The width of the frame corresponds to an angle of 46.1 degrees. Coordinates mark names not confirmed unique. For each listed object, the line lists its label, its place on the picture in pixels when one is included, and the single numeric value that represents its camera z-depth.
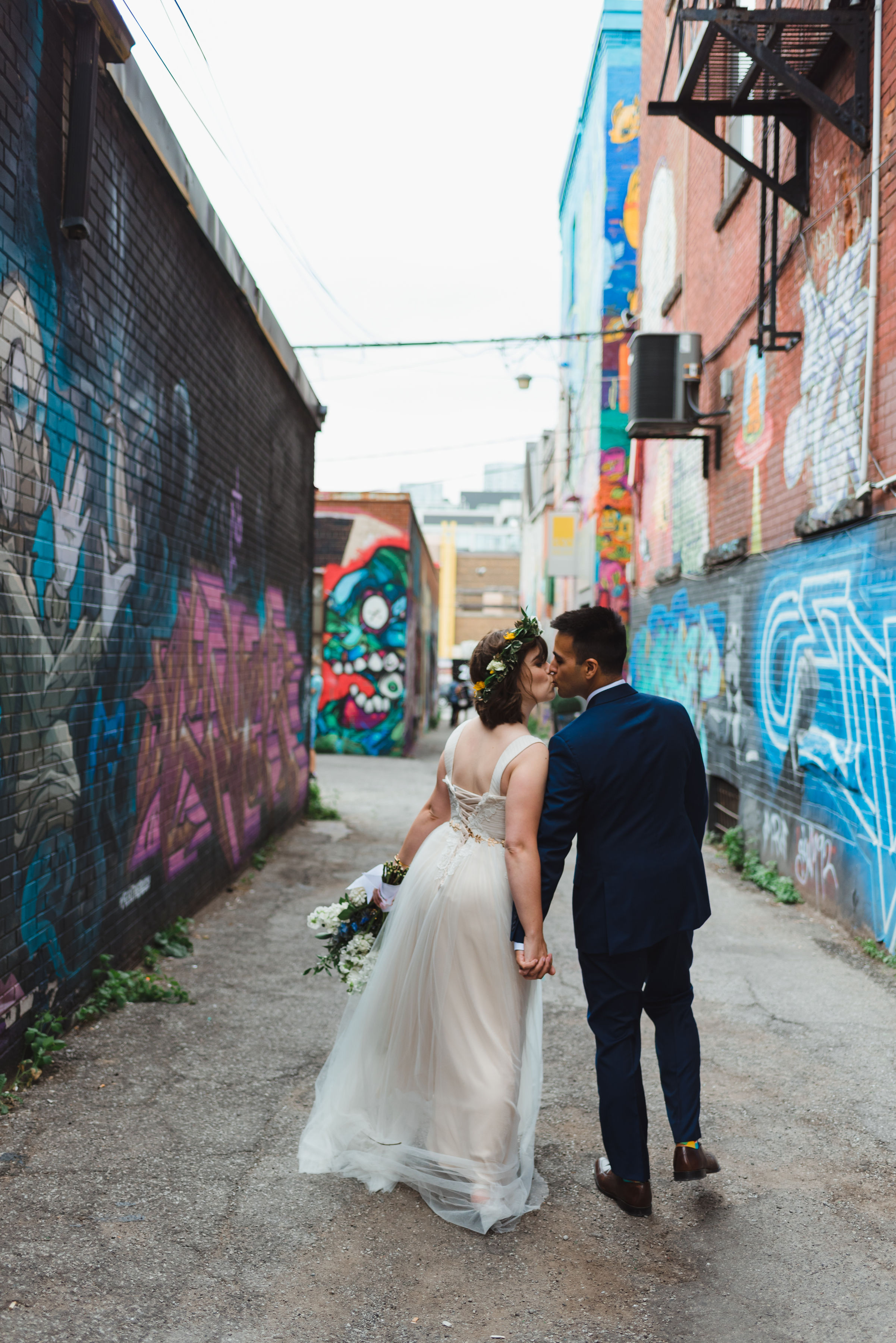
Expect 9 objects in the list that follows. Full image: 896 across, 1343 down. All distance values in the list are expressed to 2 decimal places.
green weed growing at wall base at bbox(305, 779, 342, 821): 11.88
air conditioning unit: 10.90
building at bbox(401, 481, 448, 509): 114.81
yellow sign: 21.31
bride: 3.24
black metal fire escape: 6.75
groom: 3.21
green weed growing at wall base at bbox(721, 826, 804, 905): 7.88
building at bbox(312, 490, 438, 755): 20.59
